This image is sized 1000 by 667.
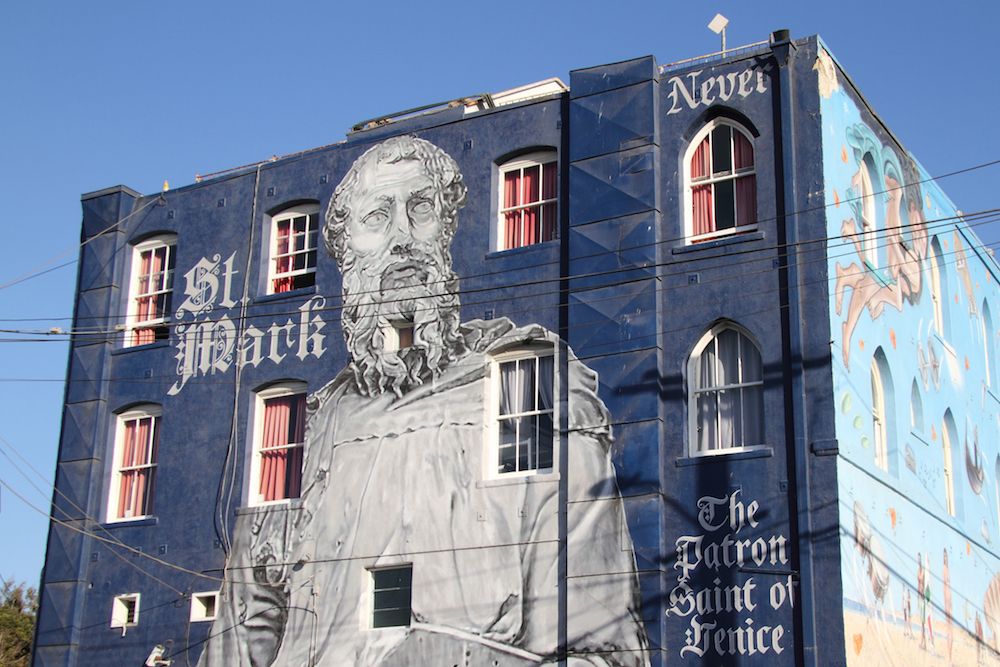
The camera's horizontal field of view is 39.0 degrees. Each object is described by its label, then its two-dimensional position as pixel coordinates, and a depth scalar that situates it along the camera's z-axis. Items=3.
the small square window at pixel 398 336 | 24.84
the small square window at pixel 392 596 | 23.30
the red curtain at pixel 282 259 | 26.75
